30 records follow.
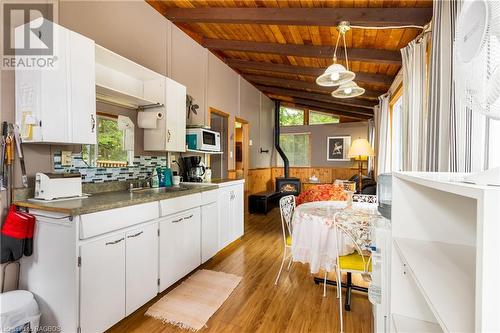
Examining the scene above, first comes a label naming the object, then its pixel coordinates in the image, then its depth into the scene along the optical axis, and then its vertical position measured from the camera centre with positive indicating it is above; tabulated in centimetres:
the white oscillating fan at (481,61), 60 +27
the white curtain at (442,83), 164 +56
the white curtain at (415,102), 225 +63
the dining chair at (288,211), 253 -51
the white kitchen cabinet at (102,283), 157 -83
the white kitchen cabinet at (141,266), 188 -84
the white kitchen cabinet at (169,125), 281 +44
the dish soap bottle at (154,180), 282 -21
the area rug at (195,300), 196 -124
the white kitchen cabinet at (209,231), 284 -83
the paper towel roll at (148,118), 273 +49
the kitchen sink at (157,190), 246 -29
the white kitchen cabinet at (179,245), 223 -82
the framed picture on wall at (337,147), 749 +50
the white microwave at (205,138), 336 +35
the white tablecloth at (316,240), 203 -66
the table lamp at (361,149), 408 +24
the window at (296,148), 812 +51
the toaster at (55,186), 176 -18
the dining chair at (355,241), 189 -62
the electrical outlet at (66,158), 205 +3
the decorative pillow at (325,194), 304 -39
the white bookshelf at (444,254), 43 -29
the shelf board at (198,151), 335 +16
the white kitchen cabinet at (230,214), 330 -74
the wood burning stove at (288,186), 658 -63
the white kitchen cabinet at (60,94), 168 +48
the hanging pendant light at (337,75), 235 +87
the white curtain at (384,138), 441 +48
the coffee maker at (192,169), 351 -10
